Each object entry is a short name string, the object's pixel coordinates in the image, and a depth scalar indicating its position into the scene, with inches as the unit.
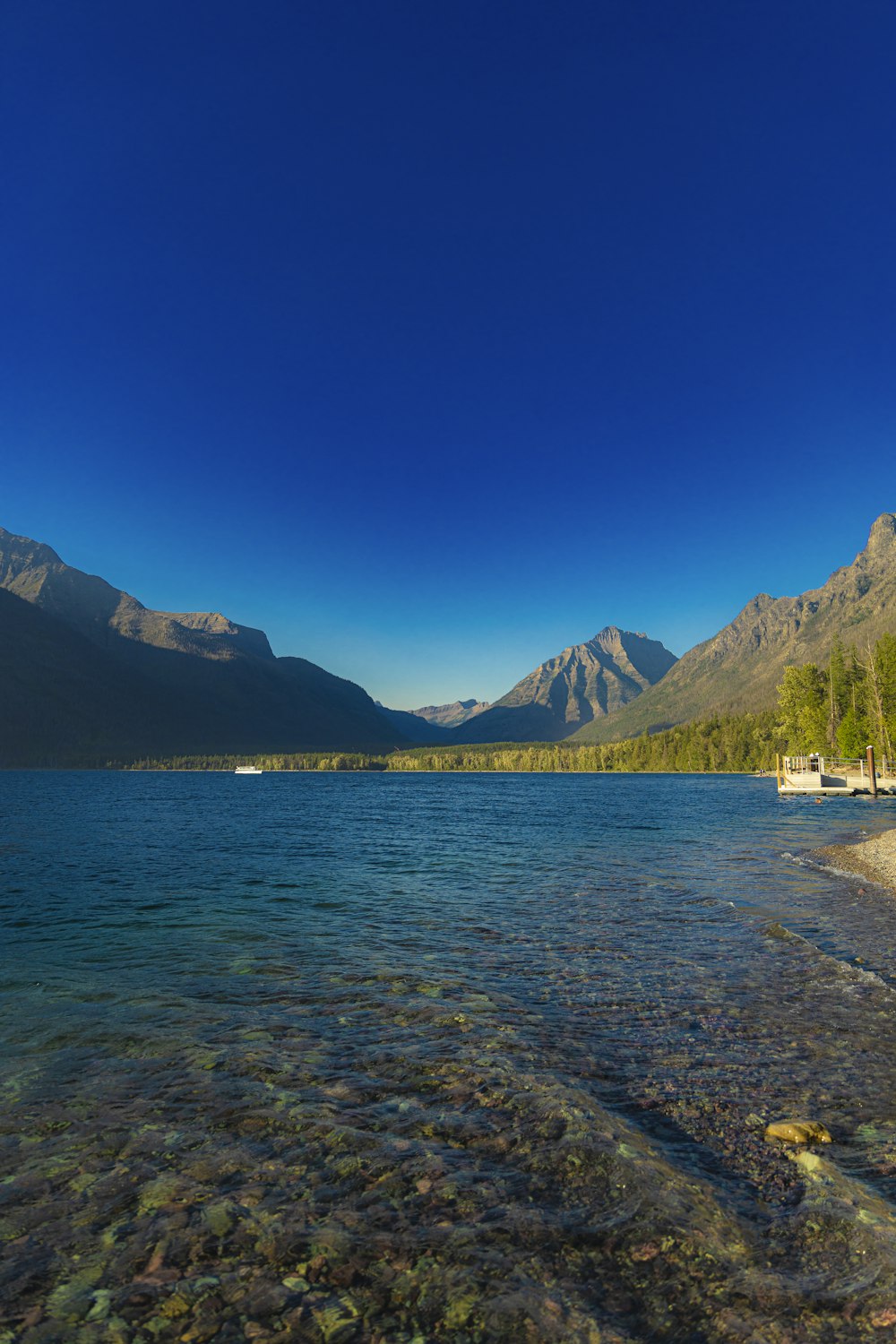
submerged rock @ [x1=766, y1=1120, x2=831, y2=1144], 366.3
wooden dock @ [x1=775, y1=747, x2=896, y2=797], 4008.4
